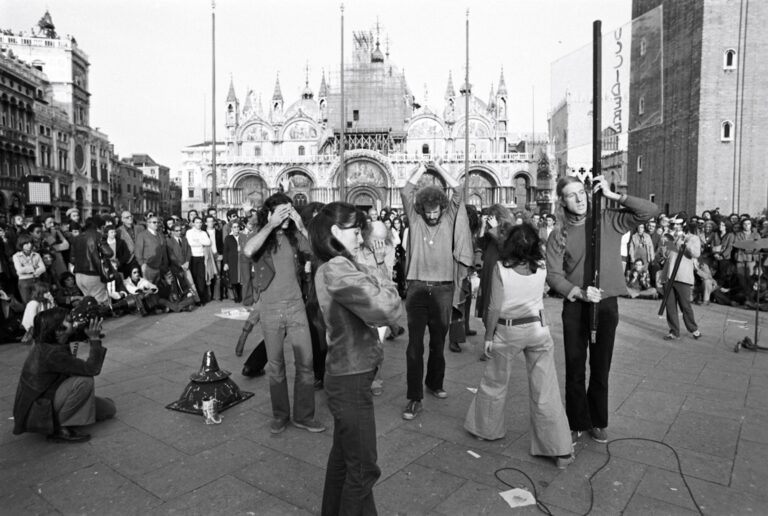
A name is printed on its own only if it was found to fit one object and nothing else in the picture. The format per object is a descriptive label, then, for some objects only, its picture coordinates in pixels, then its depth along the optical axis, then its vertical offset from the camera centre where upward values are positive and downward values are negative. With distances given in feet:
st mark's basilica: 177.17 +30.47
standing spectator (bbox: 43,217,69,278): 30.58 -1.01
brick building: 79.30 +19.80
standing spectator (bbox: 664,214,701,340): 23.93 -2.81
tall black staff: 11.12 +2.18
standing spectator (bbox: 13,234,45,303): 25.52 -2.00
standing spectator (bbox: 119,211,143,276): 32.19 -0.53
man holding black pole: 12.35 -1.32
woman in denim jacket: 8.07 -1.83
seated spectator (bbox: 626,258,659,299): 38.75 -3.68
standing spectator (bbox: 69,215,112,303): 26.20 -1.74
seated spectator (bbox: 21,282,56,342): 22.98 -3.45
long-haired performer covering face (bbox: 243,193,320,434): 13.39 -2.24
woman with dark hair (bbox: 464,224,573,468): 11.50 -2.40
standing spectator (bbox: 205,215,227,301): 36.99 -1.48
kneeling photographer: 12.98 -3.76
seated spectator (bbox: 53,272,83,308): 25.72 -3.26
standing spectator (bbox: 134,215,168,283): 31.48 -1.57
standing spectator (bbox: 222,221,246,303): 34.01 -1.68
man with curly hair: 14.79 -1.01
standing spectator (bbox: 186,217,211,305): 34.58 -1.95
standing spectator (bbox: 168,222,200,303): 32.55 -1.86
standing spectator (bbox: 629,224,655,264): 40.22 -1.38
